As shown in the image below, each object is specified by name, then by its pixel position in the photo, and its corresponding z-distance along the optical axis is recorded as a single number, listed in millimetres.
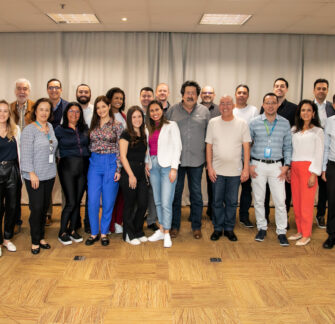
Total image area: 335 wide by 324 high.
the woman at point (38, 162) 3279
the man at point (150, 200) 4176
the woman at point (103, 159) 3555
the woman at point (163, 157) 3588
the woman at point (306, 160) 3619
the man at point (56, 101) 4074
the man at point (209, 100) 4402
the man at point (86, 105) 4082
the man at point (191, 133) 3742
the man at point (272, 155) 3639
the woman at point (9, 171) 3295
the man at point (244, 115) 4312
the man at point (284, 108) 4180
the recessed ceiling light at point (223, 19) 4659
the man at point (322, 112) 4270
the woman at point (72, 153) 3553
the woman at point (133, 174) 3508
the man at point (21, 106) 3992
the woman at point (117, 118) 3951
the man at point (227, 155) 3633
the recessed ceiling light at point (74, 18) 4695
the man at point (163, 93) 4246
